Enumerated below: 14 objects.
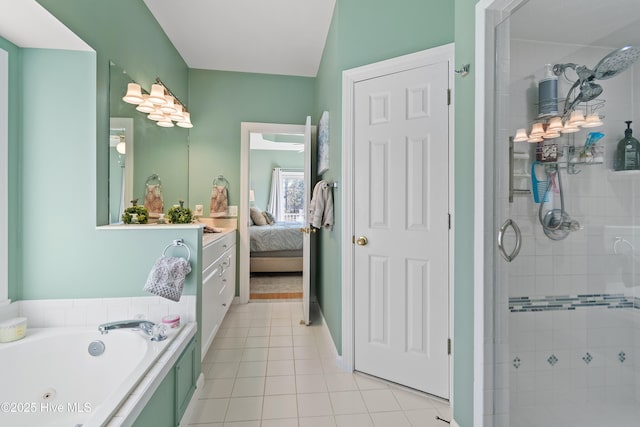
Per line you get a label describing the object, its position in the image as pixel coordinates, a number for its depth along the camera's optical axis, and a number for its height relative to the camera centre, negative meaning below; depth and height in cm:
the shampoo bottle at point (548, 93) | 139 +57
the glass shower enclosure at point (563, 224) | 127 -4
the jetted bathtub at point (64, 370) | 138 -78
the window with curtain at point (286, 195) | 757 +47
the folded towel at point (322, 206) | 253 +7
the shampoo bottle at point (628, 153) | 147 +31
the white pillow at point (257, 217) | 580 -7
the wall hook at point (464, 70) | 137 +67
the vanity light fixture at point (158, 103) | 218 +93
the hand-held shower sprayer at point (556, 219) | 143 -2
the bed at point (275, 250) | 481 -58
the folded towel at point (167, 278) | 163 -36
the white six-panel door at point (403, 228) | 187 -9
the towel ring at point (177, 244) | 178 -18
